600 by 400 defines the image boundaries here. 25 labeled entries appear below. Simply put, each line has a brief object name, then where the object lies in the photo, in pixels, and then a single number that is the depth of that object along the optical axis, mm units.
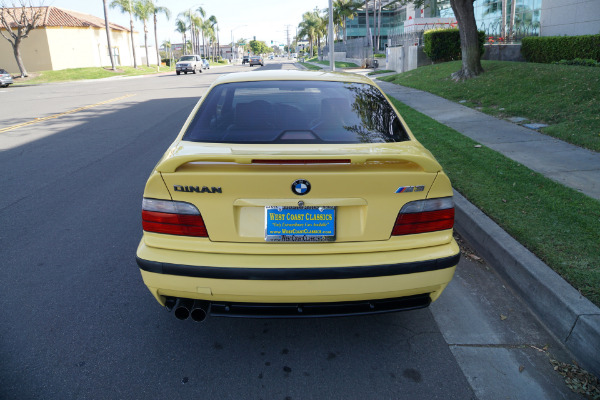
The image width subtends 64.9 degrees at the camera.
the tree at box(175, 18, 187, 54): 91562
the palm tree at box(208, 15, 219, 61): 108456
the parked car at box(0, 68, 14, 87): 32334
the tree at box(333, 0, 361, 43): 63625
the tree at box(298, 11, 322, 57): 101775
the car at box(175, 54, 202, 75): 44500
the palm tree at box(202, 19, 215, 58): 101188
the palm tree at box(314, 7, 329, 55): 83875
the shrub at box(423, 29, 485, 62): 22875
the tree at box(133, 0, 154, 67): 63406
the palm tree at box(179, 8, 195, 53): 90500
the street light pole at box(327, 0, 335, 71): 23100
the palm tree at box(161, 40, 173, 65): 113712
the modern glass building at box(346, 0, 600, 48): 20000
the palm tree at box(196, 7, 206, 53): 95562
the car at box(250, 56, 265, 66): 66938
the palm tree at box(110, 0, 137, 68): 60969
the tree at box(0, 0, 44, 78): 39781
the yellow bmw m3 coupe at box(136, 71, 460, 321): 2525
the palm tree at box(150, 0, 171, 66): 68819
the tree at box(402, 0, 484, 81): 15656
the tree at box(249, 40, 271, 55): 178338
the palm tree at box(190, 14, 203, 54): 92625
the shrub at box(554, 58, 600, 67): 14998
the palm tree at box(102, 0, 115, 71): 46781
